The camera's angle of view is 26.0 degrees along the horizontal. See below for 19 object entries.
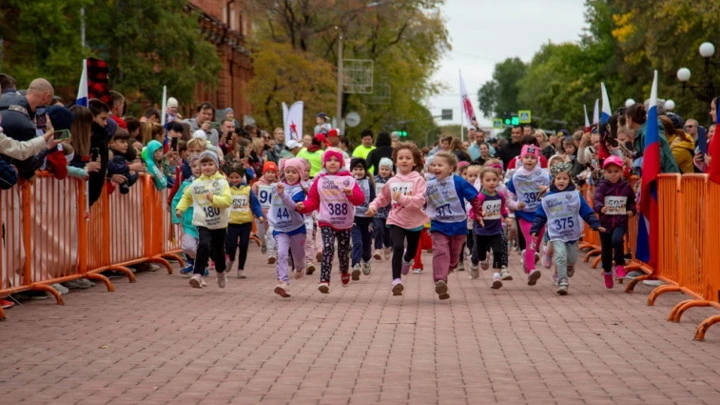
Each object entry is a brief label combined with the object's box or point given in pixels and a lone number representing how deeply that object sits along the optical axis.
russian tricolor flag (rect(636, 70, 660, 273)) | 17.14
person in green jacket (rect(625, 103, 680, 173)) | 17.55
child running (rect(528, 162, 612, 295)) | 16.95
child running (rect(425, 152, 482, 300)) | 16.05
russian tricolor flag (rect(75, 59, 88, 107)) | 17.17
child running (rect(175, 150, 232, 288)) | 16.97
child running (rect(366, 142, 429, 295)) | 16.06
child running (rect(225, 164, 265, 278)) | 19.08
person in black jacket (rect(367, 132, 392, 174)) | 26.56
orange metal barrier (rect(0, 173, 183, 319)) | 14.17
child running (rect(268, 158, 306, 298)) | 17.05
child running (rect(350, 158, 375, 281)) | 20.20
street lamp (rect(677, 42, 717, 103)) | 40.03
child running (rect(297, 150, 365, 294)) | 16.39
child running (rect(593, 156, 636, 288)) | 17.42
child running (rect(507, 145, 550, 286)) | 19.58
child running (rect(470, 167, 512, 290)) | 18.42
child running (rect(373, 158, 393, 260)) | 23.06
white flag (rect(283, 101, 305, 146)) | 33.66
